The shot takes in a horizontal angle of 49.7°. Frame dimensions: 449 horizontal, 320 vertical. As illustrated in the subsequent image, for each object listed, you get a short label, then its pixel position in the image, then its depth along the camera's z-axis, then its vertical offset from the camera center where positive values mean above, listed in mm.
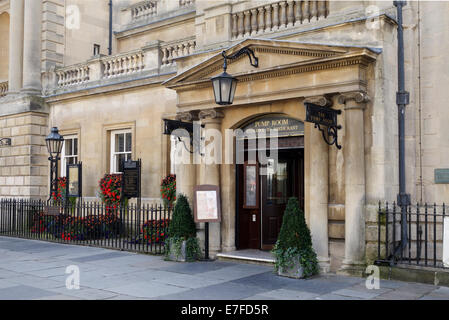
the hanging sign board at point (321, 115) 9000 +1243
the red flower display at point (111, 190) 15766 -339
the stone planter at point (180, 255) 11250 -1755
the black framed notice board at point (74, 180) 16228 -13
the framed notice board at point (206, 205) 11266 -593
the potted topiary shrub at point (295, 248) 9266 -1325
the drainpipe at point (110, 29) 20875 +6476
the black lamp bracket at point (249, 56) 10745 +2750
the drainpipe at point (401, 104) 9727 +1527
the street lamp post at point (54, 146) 16748 +1171
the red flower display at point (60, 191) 17172 -415
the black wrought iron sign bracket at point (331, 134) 9648 +918
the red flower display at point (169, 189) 14625 -287
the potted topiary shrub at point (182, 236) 11273 -1349
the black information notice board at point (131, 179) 14484 +18
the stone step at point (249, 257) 10789 -1767
